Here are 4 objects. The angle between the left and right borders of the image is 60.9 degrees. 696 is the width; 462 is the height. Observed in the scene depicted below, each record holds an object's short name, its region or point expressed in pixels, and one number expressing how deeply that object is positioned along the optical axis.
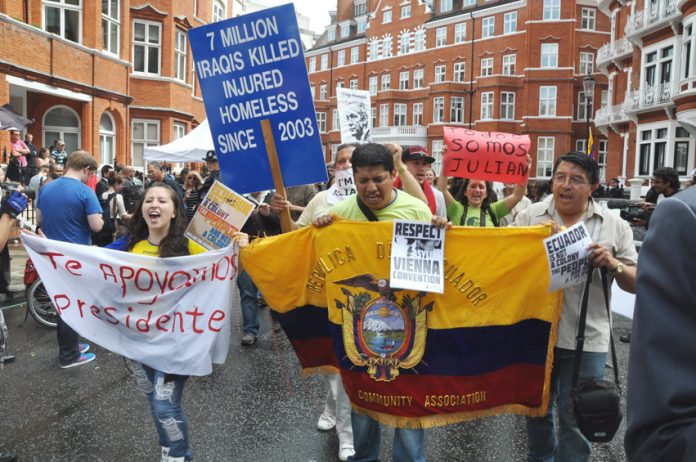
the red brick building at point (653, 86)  27.19
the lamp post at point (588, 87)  20.14
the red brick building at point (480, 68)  47.69
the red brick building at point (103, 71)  16.92
